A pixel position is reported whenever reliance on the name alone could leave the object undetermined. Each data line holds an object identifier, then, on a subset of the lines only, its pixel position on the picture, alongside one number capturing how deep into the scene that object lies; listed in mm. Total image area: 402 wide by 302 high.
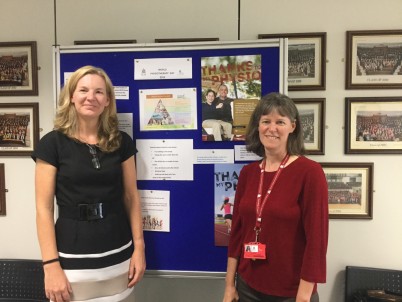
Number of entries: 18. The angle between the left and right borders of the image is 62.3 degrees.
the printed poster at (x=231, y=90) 1774
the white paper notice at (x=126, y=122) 1862
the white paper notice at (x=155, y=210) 1857
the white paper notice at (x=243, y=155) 1800
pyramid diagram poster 1818
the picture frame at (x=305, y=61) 2010
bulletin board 1813
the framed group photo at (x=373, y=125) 2006
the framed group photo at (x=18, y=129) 2174
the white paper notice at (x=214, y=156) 1812
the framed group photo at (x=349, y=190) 2041
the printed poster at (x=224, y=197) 1815
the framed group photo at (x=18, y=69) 2146
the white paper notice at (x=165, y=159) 1833
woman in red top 1308
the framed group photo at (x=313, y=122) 2025
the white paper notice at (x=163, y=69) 1813
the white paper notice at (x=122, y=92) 1857
